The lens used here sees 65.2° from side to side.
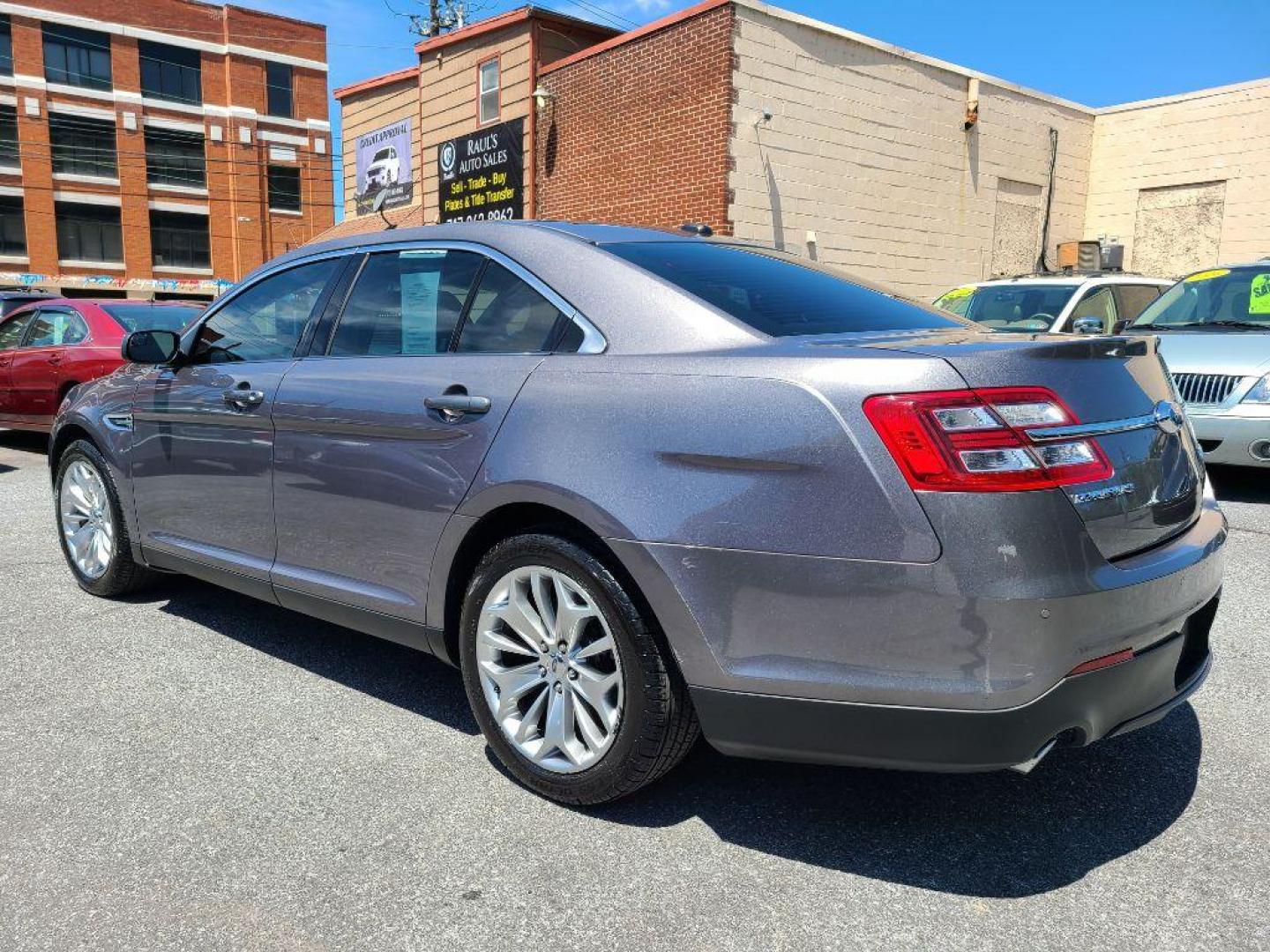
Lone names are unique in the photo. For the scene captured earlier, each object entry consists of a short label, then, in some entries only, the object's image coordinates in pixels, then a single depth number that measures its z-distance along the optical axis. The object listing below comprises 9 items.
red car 9.12
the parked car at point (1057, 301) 9.23
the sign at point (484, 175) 16.97
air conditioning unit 15.73
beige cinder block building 13.52
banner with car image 20.12
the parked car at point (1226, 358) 6.64
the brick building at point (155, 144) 42.06
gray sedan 2.09
